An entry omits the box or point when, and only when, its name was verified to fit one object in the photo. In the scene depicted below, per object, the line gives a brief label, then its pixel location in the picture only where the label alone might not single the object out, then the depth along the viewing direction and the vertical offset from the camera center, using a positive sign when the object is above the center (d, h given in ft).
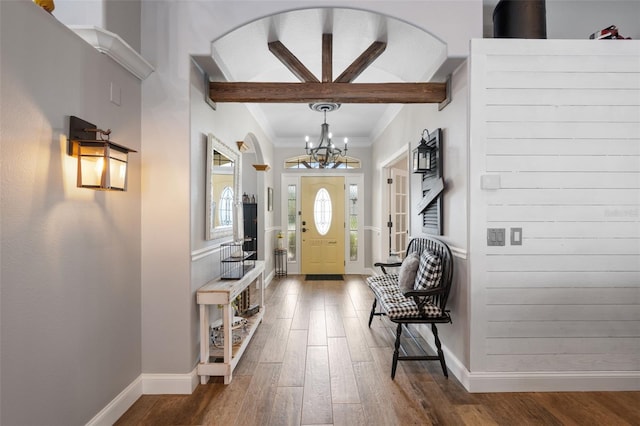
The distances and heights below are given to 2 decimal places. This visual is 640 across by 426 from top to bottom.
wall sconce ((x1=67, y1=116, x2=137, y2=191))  5.51 +0.99
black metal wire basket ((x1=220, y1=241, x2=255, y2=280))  9.78 -1.44
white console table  8.11 -3.09
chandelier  15.17 +3.20
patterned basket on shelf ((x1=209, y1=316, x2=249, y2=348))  9.06 -3.39
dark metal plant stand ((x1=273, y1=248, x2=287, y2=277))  21.53 -3.18
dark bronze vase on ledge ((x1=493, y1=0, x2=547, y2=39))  7.95 +4.69
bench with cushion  8.47 -2.09
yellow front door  22.27 -0.79
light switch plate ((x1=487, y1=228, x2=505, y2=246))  7.85 -0.53
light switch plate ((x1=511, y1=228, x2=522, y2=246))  7.87 -0.55
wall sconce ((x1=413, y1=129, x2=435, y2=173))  9.87 +1.70
